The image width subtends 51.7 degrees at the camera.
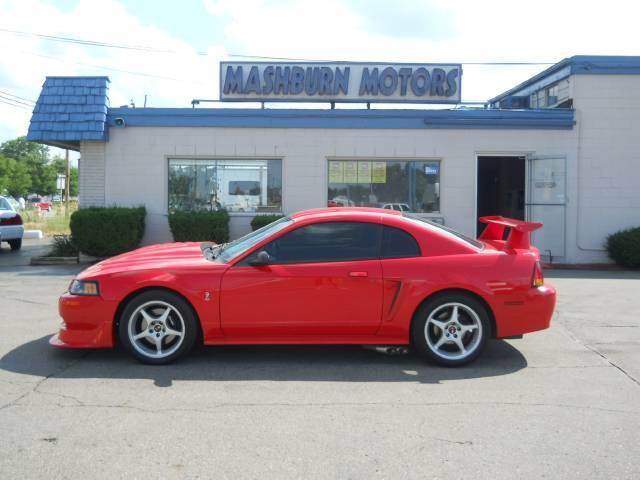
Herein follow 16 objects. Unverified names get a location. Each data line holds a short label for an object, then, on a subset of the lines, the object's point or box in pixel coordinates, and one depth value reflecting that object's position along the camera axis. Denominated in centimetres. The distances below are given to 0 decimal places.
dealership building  1495
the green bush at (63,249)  1489
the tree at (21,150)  11353
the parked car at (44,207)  5148
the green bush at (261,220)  1444
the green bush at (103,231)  1395
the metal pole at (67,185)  4437
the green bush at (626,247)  1395
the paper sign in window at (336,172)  1534
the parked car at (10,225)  1717
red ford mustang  611
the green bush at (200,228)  1440
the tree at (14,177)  7931
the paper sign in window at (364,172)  1535
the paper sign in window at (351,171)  1534
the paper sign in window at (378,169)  1536
